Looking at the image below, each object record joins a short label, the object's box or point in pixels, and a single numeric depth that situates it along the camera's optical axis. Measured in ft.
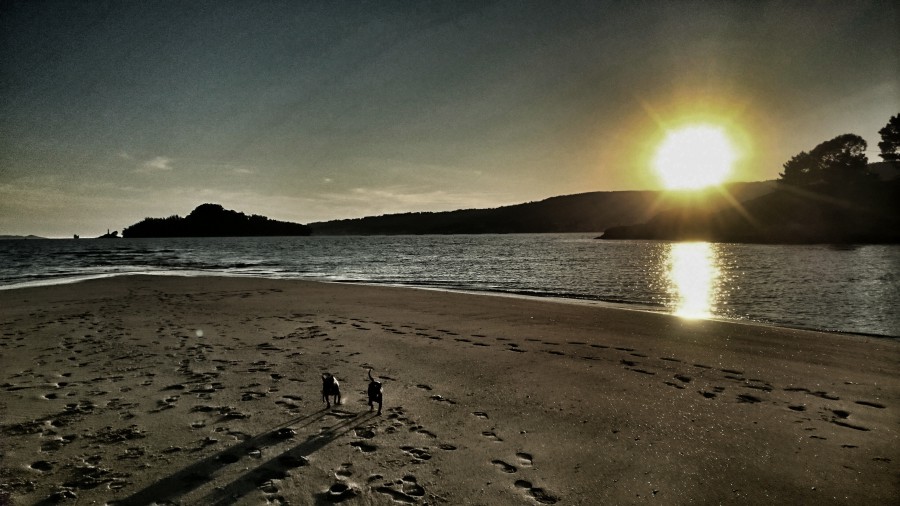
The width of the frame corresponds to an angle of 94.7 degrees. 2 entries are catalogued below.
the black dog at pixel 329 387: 23.58
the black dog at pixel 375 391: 22.63
